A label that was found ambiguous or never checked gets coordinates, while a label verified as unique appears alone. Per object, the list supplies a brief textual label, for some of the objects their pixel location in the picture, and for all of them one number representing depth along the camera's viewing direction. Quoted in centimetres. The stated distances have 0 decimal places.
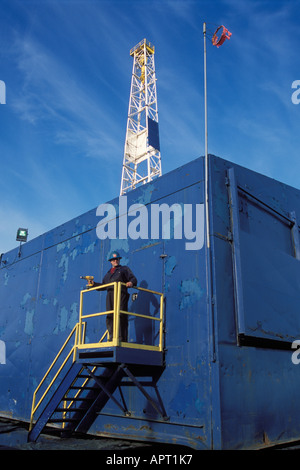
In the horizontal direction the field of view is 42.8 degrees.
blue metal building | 673
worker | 743
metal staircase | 680
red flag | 918
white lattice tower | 2591
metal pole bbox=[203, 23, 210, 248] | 745
